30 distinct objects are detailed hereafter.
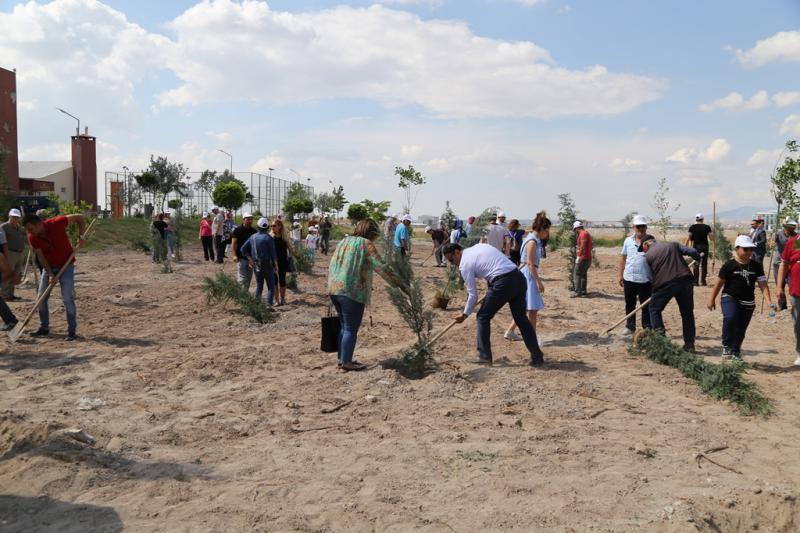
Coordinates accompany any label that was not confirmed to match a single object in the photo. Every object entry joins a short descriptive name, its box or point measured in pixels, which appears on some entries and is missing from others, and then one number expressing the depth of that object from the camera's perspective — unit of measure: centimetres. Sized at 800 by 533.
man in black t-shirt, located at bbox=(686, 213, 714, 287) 1324
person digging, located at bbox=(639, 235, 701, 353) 783
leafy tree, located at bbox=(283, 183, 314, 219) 3953
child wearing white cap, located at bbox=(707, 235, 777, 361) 715
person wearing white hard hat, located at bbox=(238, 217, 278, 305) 1031
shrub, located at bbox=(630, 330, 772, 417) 579
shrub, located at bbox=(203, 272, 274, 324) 969
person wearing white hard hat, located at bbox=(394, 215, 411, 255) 1526
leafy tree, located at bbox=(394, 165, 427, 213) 3338
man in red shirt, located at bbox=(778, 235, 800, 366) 721
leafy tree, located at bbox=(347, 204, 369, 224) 3959
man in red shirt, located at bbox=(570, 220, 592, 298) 1251
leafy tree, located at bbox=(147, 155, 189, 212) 4594
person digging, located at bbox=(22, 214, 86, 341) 819
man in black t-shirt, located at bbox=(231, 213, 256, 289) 1120
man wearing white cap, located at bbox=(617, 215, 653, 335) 850
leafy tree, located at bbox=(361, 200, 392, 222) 3943
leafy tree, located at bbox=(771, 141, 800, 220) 1270
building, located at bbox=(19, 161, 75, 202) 3951
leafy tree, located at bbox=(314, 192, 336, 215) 5056
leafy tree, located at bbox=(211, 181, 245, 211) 3906
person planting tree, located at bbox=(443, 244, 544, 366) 678
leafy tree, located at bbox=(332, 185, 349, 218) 5059
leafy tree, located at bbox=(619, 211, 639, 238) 2894
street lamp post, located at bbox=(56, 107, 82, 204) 4627
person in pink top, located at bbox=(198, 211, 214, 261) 1897
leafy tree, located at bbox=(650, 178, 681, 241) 1833
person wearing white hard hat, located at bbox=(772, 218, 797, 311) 1022
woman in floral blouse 635
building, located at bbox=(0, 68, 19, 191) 3522
